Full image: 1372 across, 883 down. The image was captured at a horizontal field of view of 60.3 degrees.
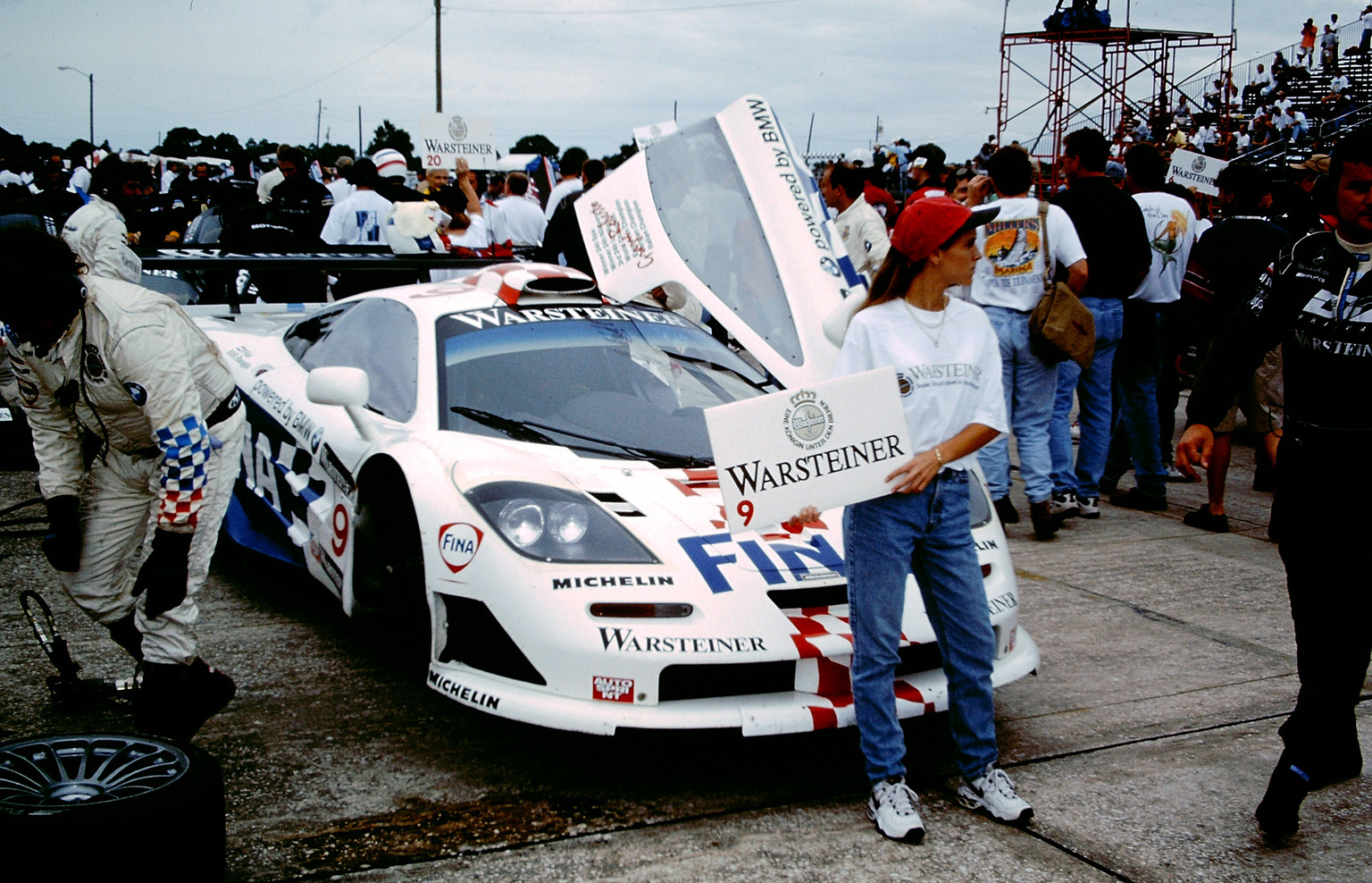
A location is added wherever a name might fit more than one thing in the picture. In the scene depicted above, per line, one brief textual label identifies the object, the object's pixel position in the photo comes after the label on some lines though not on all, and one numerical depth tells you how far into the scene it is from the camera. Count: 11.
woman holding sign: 2.99
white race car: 3.13
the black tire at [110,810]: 2.13
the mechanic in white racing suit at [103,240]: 6.66
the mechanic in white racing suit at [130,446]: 3.02
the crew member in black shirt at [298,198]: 10.26
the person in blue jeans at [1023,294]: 5.91
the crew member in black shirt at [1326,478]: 2.94
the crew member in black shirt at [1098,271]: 6.36
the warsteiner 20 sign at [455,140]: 14.12
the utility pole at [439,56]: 31.62
